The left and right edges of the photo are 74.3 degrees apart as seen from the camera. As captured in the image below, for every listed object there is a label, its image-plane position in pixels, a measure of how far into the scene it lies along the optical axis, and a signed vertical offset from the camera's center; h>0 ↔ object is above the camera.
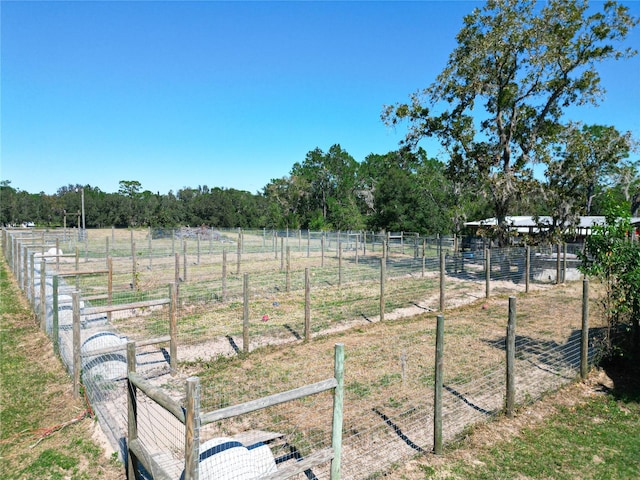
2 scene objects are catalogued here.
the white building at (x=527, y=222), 29.48 +0.12
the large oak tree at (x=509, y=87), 18.34 +6.30
